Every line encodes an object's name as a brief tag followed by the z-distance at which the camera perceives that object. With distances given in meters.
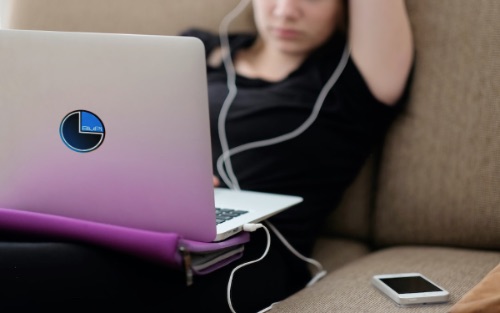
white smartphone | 1.39
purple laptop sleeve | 1.25
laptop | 1.27
